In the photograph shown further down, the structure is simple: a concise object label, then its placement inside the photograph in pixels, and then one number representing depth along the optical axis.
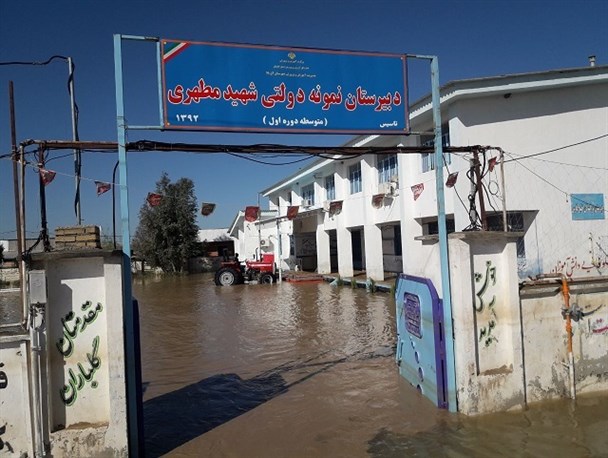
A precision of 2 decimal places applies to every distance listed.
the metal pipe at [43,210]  4.42
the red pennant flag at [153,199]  13.84
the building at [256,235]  31.39
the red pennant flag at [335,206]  21.38
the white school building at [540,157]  12.18
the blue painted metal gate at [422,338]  5.30
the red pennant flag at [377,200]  17.61
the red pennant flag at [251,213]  23.01
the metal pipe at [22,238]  4.08
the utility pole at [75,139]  4.76
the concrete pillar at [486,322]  5.11
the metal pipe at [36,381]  3.95
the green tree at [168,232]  33.00
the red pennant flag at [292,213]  23.23
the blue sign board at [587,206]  12.73
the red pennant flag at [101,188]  8.13
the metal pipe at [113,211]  4.96
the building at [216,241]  43.70
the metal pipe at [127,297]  4.39
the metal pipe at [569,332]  5.36
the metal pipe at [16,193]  4.21
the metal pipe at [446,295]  5.19
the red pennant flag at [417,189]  14.22
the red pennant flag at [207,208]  17.81
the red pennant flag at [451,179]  11.84
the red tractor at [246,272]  22.58
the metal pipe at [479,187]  5.59
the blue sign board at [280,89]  5.06
